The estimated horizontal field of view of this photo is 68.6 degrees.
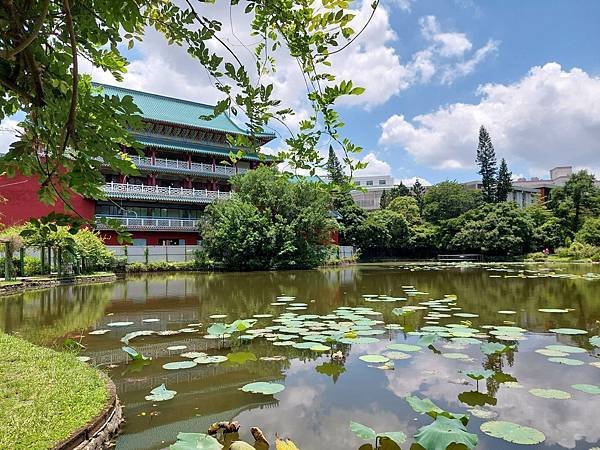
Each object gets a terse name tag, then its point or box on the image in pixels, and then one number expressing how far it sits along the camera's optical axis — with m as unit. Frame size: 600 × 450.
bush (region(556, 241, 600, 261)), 28.53
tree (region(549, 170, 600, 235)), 34.88
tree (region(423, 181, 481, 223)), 39.44
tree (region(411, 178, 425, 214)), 46.12
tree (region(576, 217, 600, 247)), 30.50
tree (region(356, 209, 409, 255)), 33.72
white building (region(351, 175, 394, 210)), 61.44
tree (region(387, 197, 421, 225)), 38.80
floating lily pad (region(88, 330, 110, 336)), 6.41
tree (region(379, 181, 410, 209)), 46.88
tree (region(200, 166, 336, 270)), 21.27
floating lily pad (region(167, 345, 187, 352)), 5.38
